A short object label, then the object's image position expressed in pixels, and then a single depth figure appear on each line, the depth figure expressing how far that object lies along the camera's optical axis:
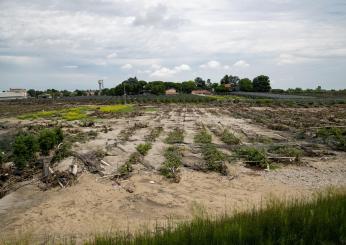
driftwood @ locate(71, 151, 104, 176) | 12.20
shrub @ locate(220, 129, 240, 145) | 17.27
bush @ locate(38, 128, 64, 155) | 14.88
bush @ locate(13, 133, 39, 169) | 12.51
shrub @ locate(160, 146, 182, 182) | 11.38
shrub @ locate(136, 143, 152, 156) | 14.95
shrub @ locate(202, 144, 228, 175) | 12.02
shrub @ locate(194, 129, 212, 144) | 17.61
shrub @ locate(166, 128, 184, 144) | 17.84
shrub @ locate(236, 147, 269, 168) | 12.66
